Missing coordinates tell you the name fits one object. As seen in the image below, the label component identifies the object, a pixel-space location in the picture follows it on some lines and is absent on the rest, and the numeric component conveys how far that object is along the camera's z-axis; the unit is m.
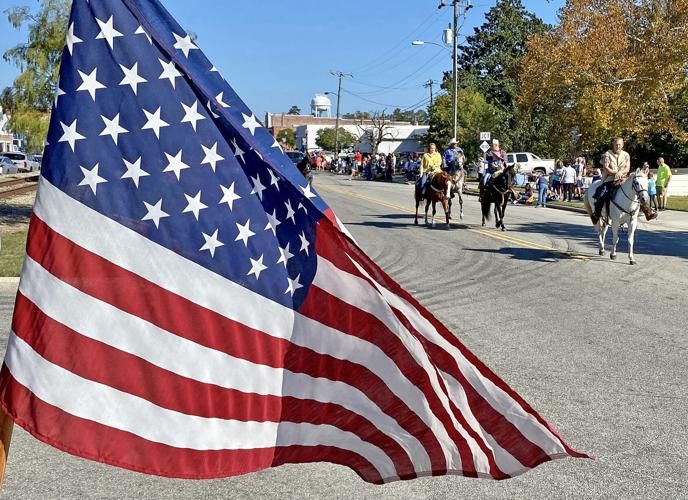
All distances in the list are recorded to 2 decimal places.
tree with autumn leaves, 33.34
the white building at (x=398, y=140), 106.39
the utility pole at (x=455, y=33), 45.16
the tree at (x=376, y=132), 93.39
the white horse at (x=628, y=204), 15.12
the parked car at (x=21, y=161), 66.88
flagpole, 2.42
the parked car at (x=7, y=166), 63.19
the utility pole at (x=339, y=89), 100.94
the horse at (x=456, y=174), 24.12
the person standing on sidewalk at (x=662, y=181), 30.16
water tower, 151.75
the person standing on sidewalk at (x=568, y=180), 36.69
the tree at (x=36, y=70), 21.55
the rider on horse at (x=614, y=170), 15.56
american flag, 2.46
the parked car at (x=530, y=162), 58.75
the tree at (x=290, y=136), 138.88
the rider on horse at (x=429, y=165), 22.27
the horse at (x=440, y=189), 21.73
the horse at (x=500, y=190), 21.39
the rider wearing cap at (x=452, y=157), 23.73
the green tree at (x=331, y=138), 126.88
